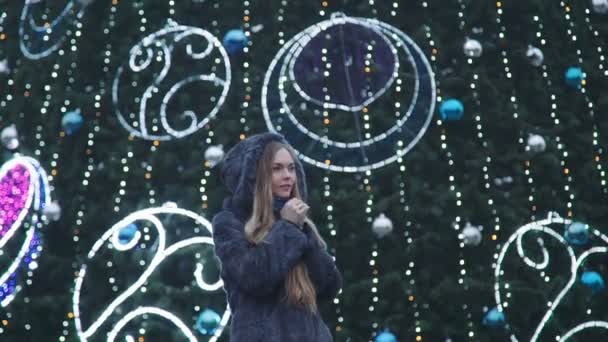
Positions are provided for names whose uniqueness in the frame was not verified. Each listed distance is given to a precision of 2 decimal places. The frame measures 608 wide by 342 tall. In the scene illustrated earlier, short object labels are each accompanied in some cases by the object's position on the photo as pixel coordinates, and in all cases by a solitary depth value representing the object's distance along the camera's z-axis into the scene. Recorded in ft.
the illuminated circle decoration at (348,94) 41.96
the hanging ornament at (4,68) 45.29
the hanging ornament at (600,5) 45.83
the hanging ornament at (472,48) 42.14
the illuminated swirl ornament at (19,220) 43.60
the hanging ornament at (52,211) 42.39
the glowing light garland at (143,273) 41.52
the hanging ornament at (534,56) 43.60
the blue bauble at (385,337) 40.22
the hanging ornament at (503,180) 43.47
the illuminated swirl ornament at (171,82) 42.65
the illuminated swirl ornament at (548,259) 42.86
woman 26.99
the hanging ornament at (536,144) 42.86
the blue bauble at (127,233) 41.81
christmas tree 41.83
